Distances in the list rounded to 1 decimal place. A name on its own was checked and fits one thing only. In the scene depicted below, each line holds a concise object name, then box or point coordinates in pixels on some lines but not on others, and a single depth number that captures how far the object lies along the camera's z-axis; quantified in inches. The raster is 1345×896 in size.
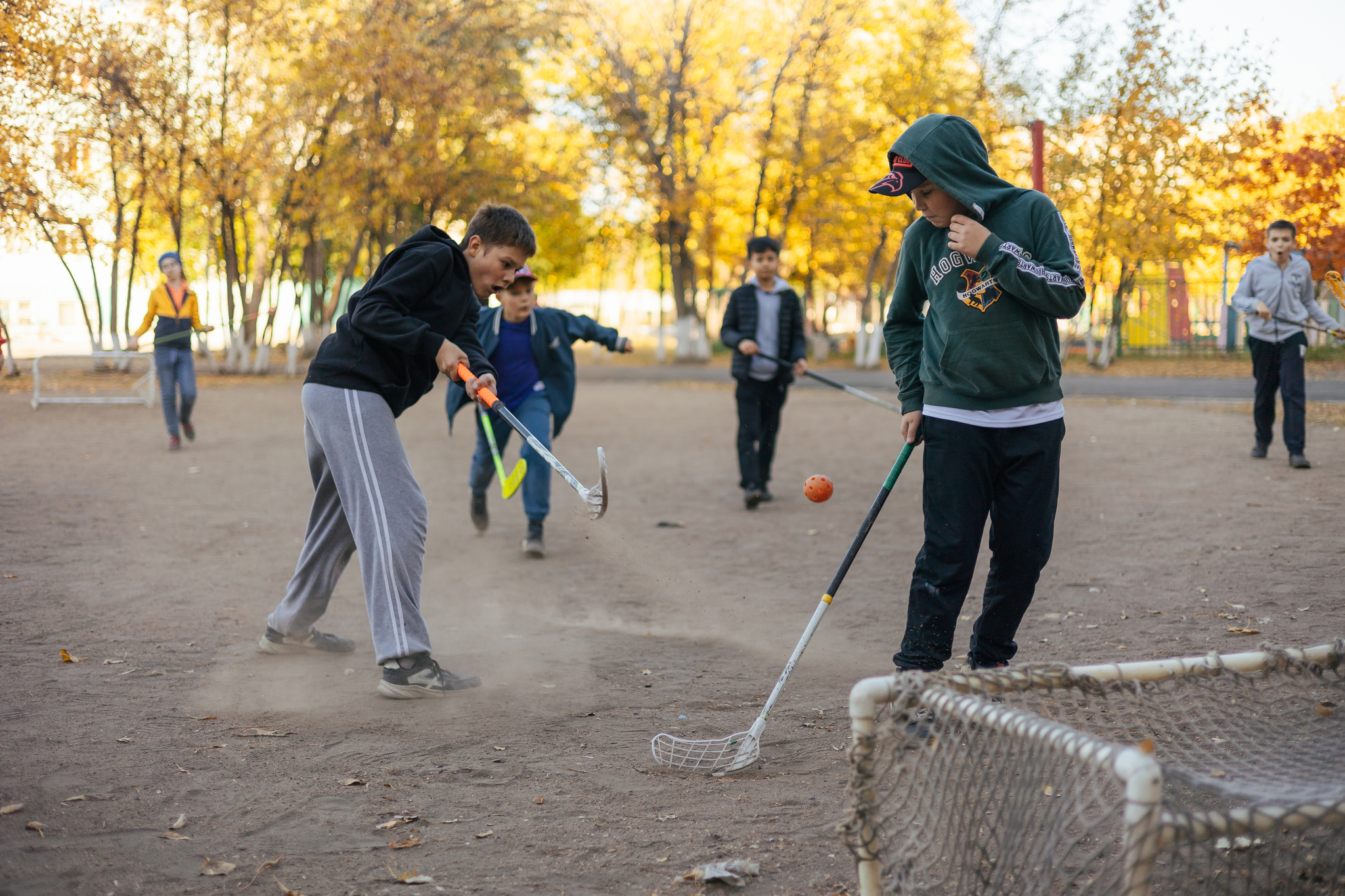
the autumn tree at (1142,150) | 927.0
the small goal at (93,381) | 625.6
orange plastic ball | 180.5
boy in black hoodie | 164.7
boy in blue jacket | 287.1
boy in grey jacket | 372.5
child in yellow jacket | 457.1
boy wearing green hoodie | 138.1
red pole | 488.7
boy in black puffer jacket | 348.5
